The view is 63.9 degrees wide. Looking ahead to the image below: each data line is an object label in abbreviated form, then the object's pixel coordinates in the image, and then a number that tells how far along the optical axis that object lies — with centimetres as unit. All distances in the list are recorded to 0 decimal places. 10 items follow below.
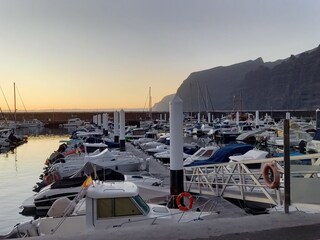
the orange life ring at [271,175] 583
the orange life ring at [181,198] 880
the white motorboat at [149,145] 2769
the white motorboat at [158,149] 2491
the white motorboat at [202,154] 1876
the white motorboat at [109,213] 675
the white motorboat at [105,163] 1655
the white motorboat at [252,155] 1460
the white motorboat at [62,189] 1244
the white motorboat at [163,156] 2239
